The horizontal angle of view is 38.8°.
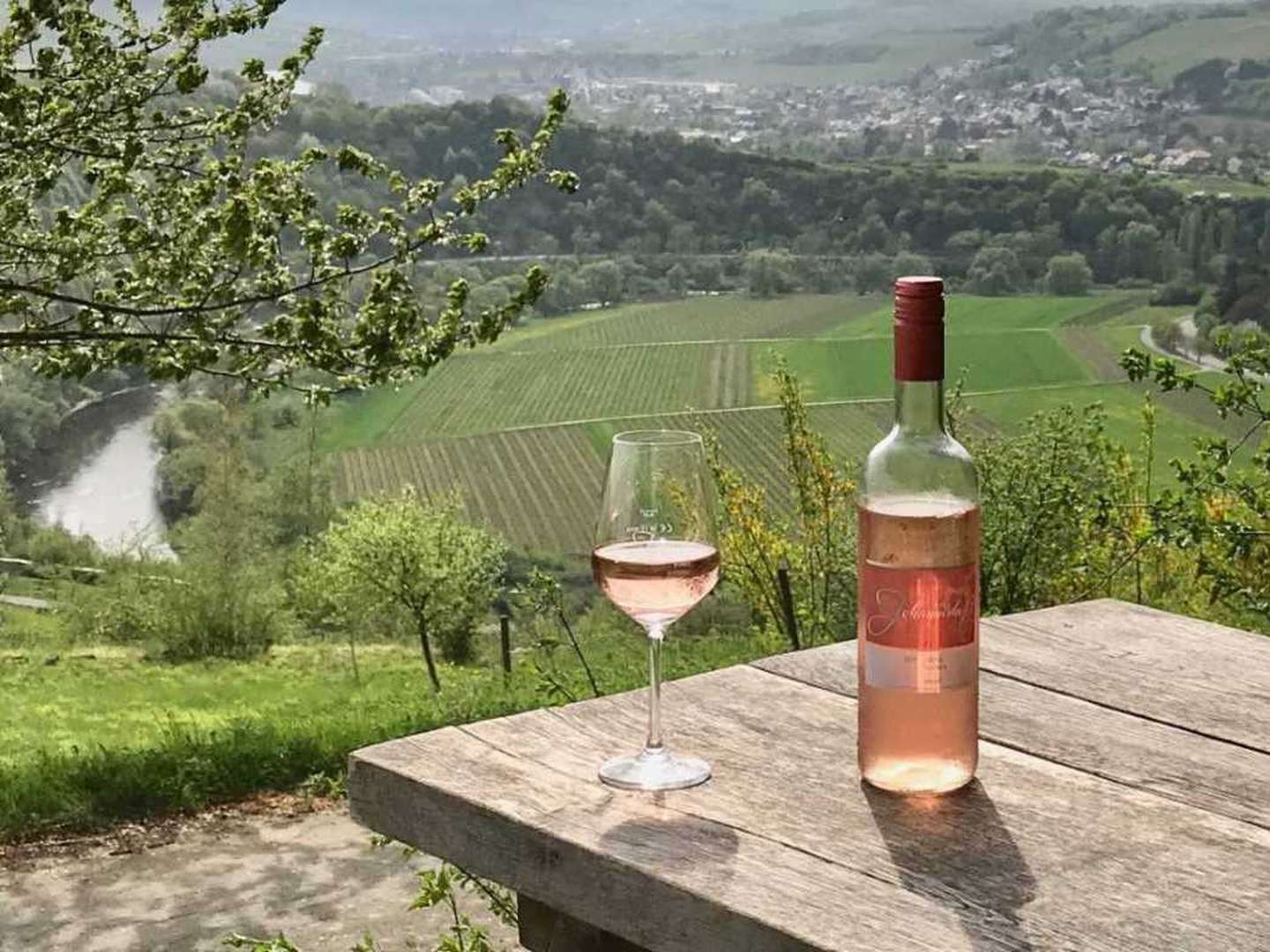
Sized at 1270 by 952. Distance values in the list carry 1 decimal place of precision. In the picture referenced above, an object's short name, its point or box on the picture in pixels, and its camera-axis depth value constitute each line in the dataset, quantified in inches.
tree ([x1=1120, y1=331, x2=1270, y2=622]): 126.3
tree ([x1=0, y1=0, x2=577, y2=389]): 165.0
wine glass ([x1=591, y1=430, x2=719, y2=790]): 51.1
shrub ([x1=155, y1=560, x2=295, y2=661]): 486.6
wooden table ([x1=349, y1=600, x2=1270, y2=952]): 43.9
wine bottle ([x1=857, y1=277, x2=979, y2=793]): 48.3
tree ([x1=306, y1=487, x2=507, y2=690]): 445.7
